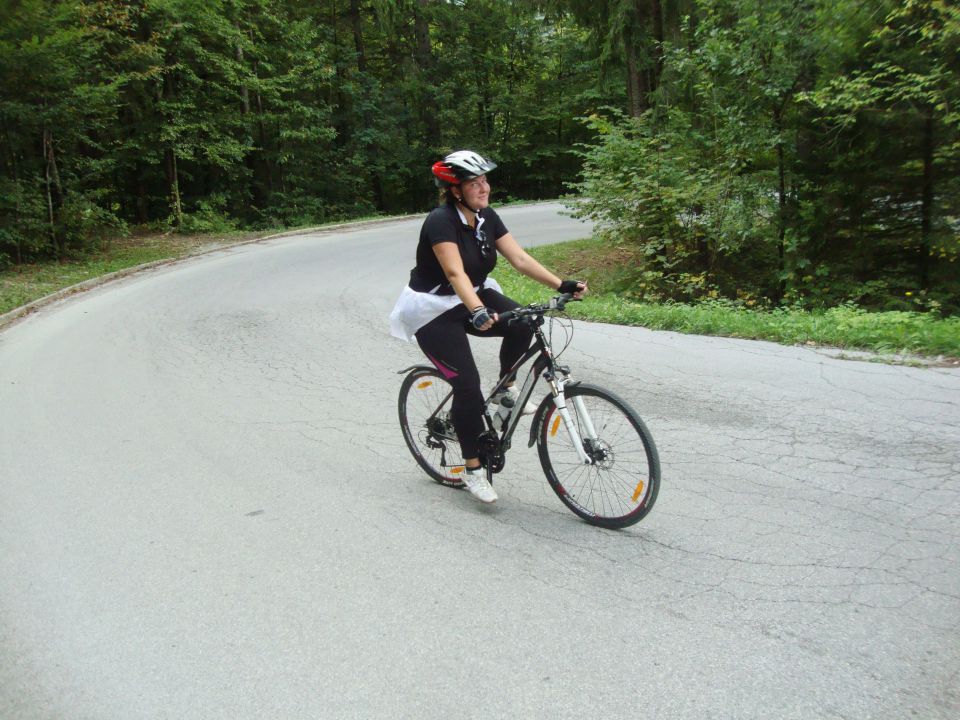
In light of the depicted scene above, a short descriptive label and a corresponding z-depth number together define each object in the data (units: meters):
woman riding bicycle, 4.19
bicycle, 3.98
